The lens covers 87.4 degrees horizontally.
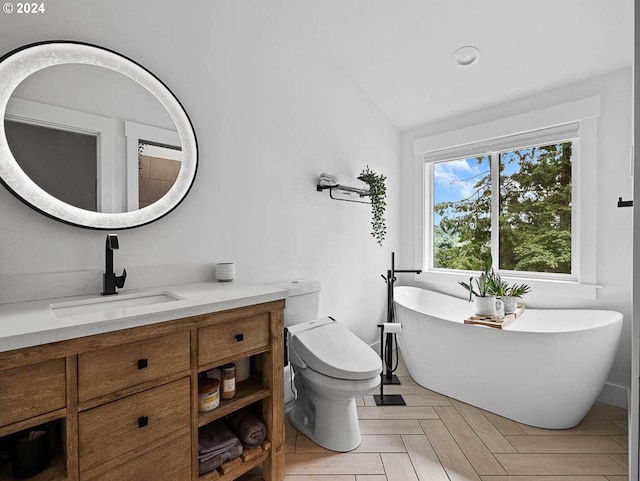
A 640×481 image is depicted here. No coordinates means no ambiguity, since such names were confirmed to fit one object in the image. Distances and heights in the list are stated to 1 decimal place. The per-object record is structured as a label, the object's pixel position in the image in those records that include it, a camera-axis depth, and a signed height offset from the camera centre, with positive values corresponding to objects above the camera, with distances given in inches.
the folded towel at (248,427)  59.5 -34.4
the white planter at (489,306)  89.1 -18.1
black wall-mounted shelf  96.7 +14.6
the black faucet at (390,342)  99.5 -31.7
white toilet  67.6 -27.0
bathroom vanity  36.9 -17.6
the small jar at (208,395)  53.3 -25.3
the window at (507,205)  100.9 +11.6
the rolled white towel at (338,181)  95.8 +16.9
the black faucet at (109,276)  56.1 -6.4
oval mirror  50.3 +17.2
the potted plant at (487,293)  89.3 -15.5
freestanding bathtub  74.0 -29.6
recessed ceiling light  90.2 +50.3
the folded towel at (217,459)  53.1 -36.3
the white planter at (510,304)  95.0 -18.6
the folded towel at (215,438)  54.9 -34.3
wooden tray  82.1 -20.9
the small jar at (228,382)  57.7 -24.8
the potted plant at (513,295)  95.2 -16.5
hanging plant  109.6 +13.1
